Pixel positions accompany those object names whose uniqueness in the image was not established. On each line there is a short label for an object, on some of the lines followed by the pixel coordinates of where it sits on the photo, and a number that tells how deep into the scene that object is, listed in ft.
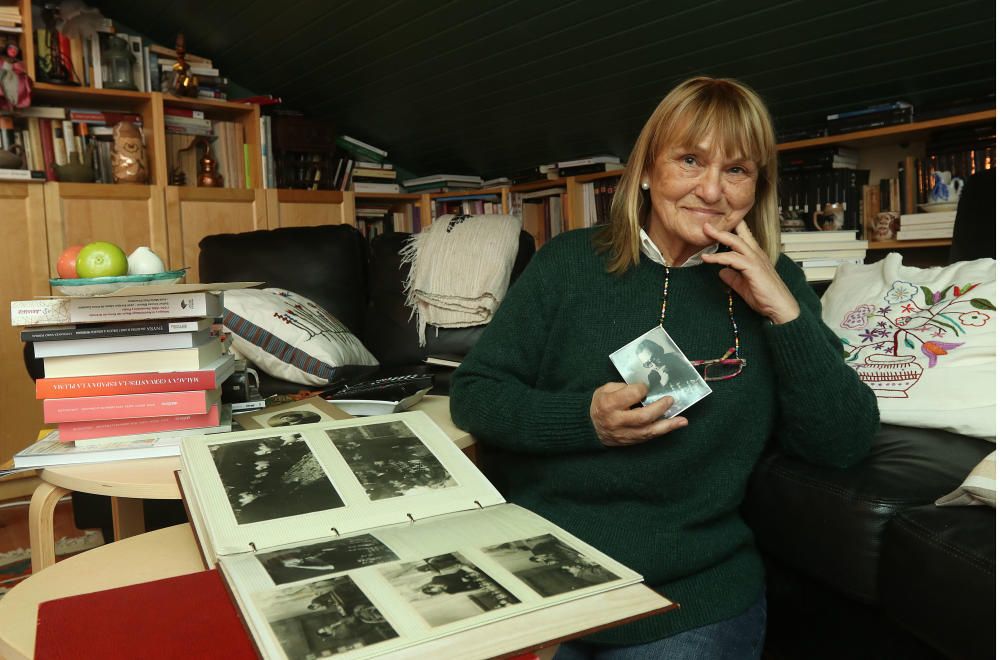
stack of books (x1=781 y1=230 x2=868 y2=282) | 7.80
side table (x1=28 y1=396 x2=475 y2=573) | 2.95
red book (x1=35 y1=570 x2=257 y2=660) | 1.61
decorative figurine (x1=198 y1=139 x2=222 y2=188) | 11.22
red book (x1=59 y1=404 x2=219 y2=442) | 3.25
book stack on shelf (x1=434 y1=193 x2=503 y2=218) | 13.00
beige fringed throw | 6.91
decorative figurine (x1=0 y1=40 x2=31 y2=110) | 9.31
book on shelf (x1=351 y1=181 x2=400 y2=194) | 12.92
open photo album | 1.64
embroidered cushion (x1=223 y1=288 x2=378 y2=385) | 6.37
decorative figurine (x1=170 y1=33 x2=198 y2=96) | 10.94
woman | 3.03
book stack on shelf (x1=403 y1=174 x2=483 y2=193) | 13.16
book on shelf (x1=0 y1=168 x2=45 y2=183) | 9.19
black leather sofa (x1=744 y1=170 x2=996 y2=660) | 2.87
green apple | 3.27
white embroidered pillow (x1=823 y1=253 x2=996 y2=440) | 4.15
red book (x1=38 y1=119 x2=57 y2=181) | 10.13
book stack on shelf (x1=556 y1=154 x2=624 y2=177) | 11.26
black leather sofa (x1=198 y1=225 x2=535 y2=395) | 7.45
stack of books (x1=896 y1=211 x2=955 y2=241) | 8.11
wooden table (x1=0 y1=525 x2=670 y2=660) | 1.59
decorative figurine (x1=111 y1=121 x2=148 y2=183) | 10.29
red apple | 3.35
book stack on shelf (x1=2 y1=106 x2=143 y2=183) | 10.02
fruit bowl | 3.13
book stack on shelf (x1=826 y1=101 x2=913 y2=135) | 8.31
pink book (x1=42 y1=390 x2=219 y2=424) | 3.18
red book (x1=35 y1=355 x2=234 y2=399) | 3.18
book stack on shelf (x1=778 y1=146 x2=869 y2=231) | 8.88
